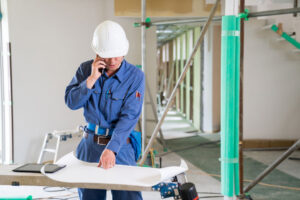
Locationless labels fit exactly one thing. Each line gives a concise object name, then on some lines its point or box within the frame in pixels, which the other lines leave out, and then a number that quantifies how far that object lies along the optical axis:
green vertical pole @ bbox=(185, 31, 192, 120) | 9.43
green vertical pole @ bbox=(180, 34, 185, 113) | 10.21
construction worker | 2.10
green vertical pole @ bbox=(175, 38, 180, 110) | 10.90
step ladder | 4.66
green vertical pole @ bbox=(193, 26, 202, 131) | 8.20
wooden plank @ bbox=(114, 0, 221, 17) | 5.39
